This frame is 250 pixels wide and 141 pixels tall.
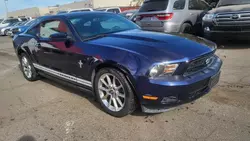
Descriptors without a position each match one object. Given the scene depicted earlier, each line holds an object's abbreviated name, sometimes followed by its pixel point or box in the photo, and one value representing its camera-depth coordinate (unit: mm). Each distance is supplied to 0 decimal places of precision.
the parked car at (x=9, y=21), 25662
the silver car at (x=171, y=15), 7449
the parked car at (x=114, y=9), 19483
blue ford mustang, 2885
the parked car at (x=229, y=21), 6418
